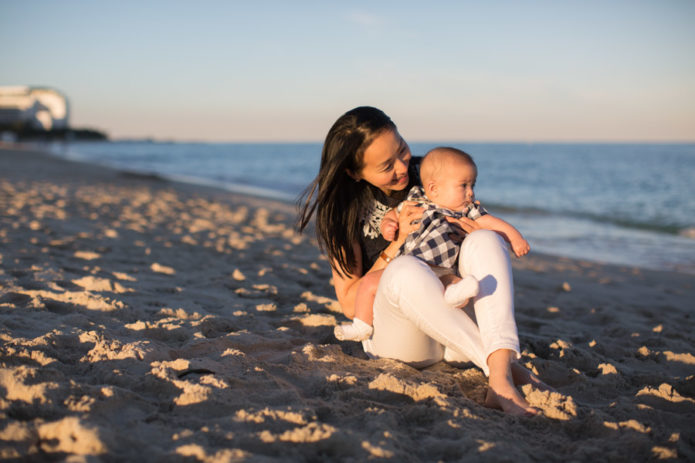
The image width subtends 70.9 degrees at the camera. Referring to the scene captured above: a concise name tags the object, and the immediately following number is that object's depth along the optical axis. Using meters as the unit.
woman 1.94
